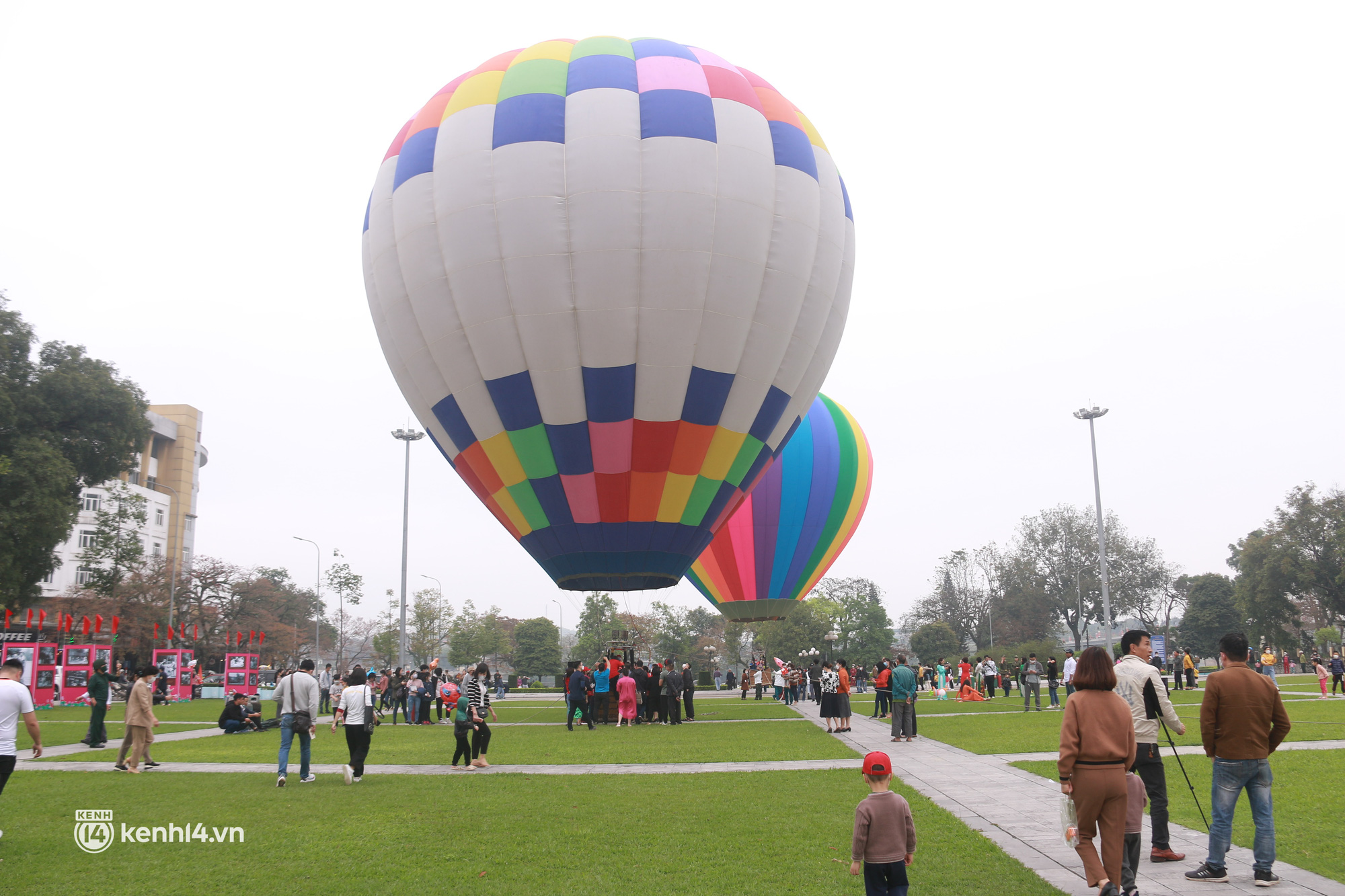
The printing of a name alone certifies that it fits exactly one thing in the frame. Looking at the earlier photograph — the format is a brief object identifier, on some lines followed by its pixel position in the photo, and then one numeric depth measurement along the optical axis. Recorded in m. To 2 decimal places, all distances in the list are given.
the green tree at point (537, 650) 93.44
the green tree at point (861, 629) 76.75
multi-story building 84.06
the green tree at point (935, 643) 82.00
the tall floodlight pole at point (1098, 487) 37.66
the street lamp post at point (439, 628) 76.88
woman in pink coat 21.38
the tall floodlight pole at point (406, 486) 38.00
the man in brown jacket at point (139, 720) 13.00
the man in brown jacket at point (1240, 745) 6.21
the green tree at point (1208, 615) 76.62
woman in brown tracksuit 5.39
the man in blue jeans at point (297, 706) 11.66
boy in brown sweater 5.02
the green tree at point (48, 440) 30.77
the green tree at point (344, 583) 68.94
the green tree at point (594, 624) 84.25
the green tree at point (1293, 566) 56.03
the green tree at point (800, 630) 72.75
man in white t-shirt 7.81
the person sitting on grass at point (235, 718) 20.25
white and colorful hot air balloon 16.34
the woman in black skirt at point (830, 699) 18.25
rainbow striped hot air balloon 32.06
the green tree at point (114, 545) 41.31
